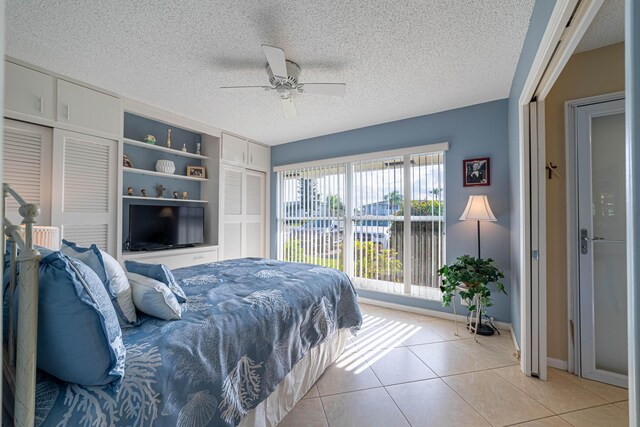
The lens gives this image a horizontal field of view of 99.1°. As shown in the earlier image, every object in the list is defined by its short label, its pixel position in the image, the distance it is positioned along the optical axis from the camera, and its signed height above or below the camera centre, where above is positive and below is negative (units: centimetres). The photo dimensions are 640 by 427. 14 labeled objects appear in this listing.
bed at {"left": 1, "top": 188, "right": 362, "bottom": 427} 87 -60
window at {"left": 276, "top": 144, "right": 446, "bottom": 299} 348 -1
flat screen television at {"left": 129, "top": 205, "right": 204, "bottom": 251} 330 -13
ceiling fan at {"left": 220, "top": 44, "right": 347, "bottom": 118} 215 +112
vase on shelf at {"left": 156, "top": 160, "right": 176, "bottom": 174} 358 +67
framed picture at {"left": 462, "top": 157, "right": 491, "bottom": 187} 310 +53
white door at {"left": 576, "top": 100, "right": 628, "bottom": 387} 197 -17
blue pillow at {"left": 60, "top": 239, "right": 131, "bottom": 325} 122 -23
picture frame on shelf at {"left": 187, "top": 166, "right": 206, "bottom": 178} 400 +68
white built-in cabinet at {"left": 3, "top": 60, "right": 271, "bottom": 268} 237 +60
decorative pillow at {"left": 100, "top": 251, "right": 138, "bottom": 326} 126 -34
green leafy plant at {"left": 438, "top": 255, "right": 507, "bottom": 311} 262 -60
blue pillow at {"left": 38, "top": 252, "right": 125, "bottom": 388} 85 -37
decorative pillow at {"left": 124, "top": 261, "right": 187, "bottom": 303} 155 -33
